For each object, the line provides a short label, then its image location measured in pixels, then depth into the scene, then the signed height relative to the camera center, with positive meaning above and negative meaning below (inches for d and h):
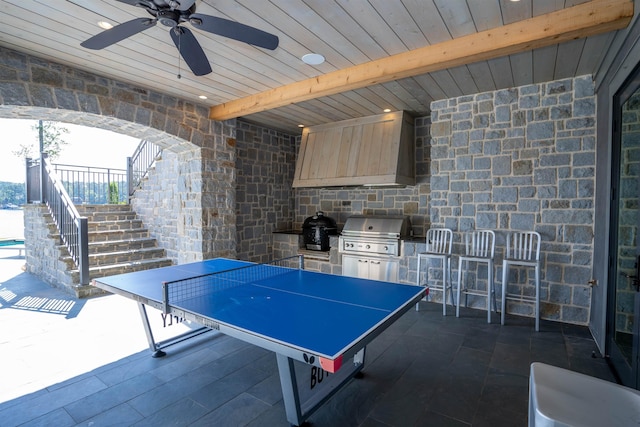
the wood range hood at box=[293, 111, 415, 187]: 177.2 +30.1
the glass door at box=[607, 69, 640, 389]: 79.1 -10.5
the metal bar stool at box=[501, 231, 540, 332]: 128.7 -23.6
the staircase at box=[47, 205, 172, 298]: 179.2 -30.1
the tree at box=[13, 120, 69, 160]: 370.6 +72.9
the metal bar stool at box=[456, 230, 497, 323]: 135.7 -23.7
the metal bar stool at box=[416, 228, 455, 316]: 146.7 -23.9
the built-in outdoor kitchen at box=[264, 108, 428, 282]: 178.2 +4.4
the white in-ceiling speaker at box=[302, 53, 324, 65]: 115.0 +53.7
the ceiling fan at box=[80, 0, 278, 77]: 70.1 +42.3
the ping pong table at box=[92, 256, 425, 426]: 54.5 -23.4
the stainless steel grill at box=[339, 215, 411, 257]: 178.1 -18.2
